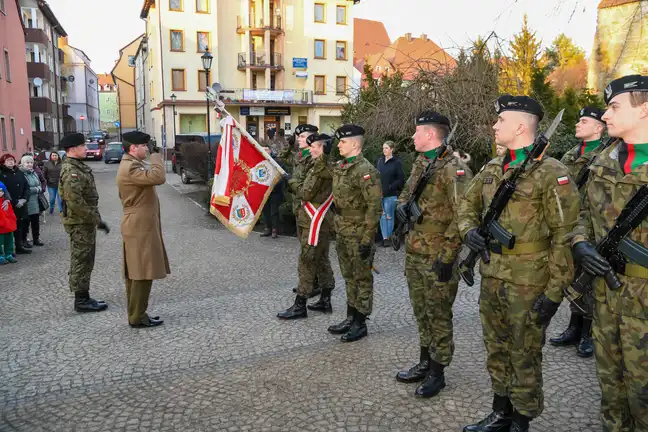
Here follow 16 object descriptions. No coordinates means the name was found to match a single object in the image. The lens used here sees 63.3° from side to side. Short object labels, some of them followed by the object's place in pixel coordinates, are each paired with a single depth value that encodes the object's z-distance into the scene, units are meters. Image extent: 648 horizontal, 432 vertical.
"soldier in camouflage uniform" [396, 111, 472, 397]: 4.04
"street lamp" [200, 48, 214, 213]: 18.14
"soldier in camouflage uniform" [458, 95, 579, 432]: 3.04
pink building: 24.00
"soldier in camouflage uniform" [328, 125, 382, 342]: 4.96
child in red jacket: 8.62
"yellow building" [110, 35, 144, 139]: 69.75
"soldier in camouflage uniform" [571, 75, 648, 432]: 2.54
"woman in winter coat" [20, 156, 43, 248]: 9.91
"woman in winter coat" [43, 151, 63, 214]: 13.55
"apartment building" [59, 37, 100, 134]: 71.44
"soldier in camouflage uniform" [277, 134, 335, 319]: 5.78
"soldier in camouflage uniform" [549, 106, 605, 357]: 5.02
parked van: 19.77
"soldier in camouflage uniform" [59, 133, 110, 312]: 6.22
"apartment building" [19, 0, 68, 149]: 40.16
